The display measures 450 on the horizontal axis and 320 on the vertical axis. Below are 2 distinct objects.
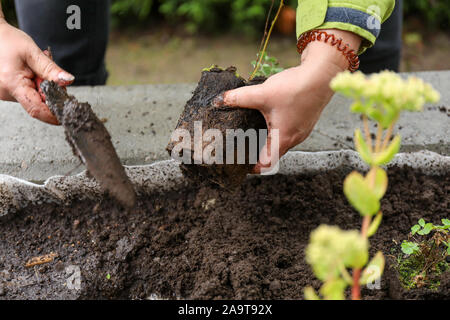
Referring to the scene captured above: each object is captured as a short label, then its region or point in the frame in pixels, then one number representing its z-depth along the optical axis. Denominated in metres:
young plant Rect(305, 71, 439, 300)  0.56
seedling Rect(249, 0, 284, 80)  0.87
